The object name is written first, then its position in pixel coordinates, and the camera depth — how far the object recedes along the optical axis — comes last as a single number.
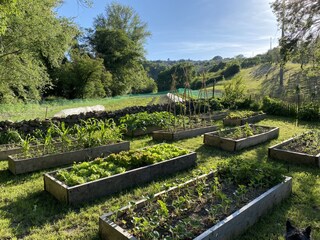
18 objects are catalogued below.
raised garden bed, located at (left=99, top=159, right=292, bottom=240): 2.64
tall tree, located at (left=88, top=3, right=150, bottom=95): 29.91
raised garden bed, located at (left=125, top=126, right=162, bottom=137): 8.05
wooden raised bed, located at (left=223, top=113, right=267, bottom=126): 9.81
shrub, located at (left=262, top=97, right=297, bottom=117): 11.88
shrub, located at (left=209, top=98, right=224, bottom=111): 12.41
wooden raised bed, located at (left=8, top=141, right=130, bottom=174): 4.84
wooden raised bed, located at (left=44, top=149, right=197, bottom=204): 3.70
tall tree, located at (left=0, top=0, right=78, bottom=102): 9.78
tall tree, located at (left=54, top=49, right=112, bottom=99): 23.50
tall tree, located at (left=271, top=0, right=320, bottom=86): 11.07
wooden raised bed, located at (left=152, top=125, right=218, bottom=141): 7.45
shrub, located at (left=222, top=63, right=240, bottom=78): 41.94
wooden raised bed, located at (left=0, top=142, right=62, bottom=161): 5.60
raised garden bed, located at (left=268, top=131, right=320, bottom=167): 5.43
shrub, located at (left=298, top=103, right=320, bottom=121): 10.92
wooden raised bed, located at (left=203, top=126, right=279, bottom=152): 6.49
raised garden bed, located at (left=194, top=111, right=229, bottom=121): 10.21
